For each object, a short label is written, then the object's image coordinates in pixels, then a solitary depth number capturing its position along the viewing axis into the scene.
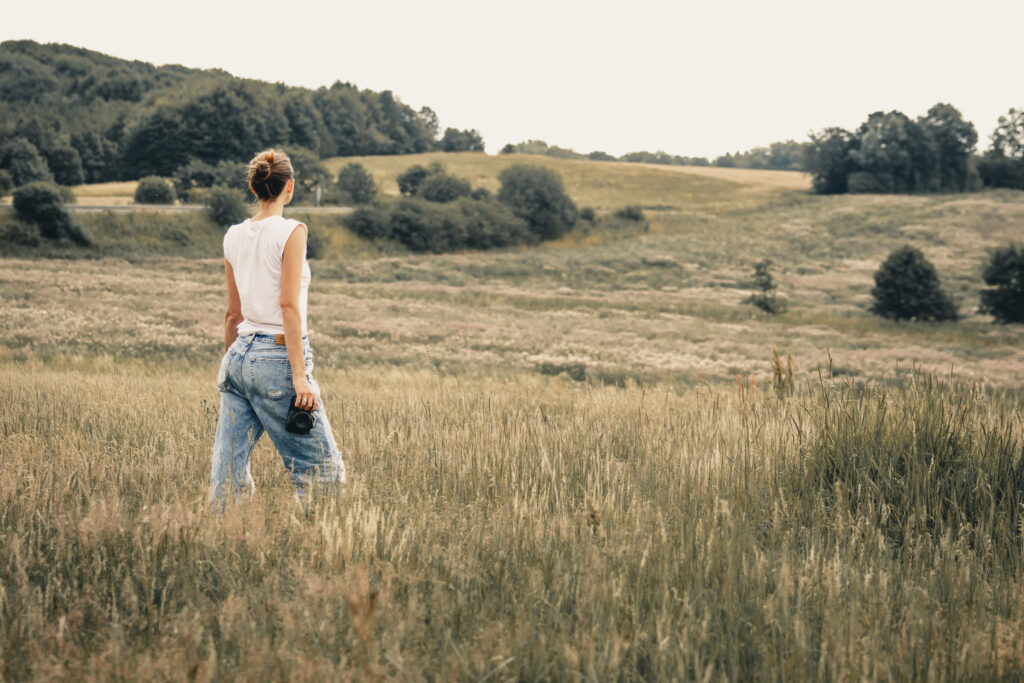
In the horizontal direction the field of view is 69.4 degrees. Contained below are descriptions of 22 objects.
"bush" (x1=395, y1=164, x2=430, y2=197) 81.56
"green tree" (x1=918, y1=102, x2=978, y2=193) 96.06
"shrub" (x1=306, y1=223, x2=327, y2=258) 54.34
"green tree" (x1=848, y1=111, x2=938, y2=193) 94.69
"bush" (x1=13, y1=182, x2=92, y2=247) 42.00
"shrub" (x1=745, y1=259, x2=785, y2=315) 41.75
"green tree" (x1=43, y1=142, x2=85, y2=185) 72.38
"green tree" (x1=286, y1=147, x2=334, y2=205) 71.19
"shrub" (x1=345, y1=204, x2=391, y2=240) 60.59
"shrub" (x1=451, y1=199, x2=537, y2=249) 67.06
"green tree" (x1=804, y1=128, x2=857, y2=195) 98.31
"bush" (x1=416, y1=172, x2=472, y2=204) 75.00
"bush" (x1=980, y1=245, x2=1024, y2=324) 40.06
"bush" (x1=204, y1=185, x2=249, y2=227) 53.53
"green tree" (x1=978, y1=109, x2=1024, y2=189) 101.06
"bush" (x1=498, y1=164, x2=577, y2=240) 73.81
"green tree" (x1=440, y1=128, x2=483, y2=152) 136.12
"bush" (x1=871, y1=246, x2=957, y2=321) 42.22
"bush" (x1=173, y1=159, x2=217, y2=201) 67.12
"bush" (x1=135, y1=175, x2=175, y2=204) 56.47
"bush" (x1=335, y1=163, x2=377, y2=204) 70.56
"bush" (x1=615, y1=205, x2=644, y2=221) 80.19
